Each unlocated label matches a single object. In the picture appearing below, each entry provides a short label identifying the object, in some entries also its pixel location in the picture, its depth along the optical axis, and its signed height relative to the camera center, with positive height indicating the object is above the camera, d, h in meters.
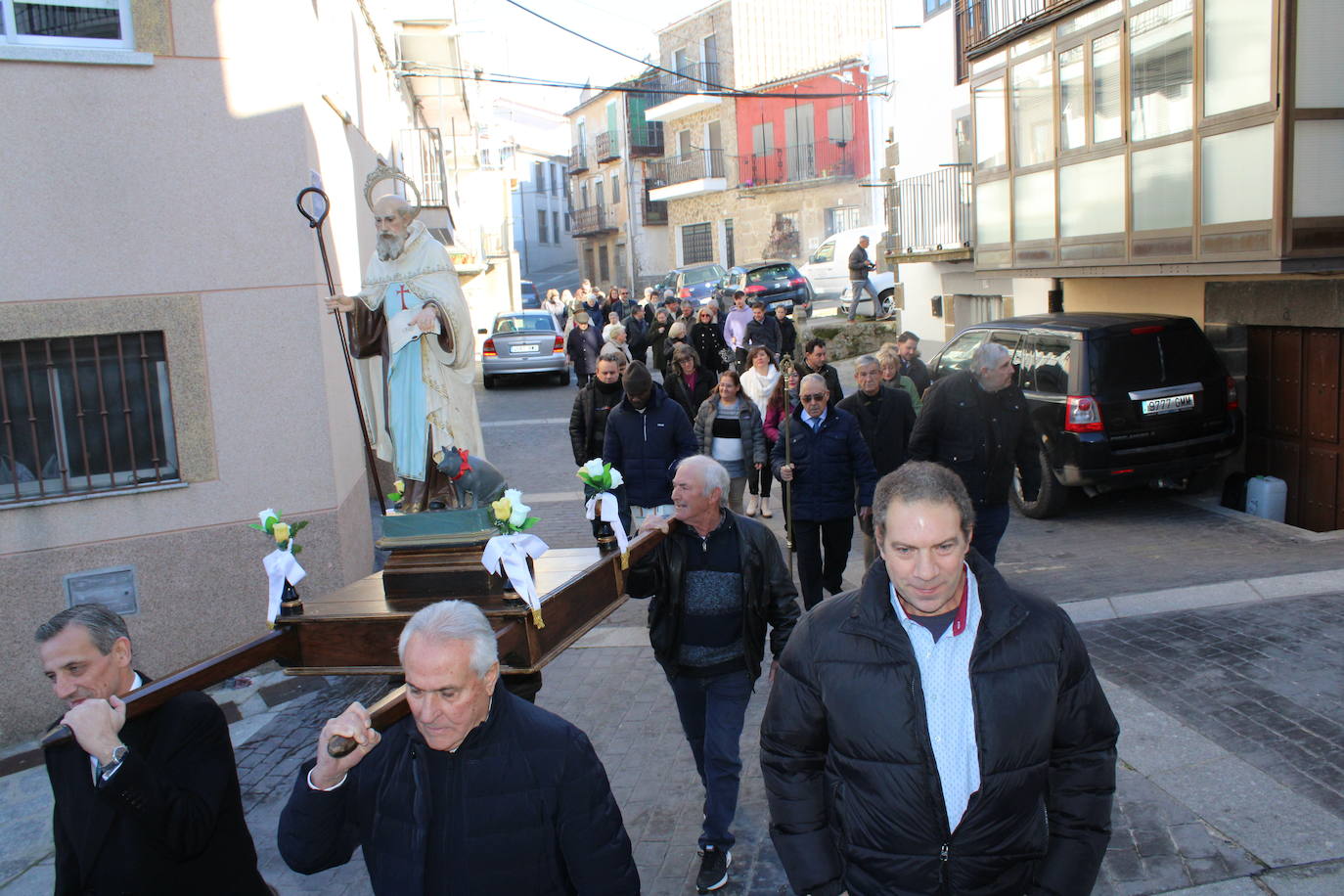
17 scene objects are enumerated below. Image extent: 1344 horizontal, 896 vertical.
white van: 28.31 +0.63
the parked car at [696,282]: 31.91 +0.37
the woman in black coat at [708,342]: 16.73 -0.73
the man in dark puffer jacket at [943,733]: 2.78 -1.14
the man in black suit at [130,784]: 2.87 -1.22
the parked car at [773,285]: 26.45 +0.14
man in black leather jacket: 4.59 -1.33
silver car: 23.39 -1.01
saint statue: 4.79 -0.12
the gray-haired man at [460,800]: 2.64 -1.18
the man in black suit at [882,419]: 8.23 -1.00
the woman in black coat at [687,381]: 11.11 -0.88
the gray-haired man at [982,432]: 7.16 -0.99
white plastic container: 10.96 -2.31
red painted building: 37.47 +5.38
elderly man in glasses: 7.12 -1.22
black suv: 10.15 -1.25
